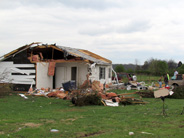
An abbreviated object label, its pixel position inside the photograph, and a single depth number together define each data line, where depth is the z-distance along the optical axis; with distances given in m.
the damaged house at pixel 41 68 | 19.83
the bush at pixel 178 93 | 15.91
